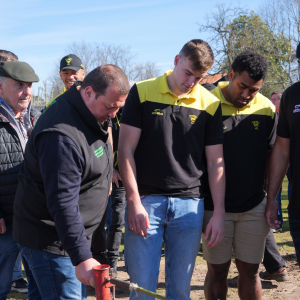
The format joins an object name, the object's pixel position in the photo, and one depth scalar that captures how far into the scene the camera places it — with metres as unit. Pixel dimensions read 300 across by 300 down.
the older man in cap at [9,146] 2.73
